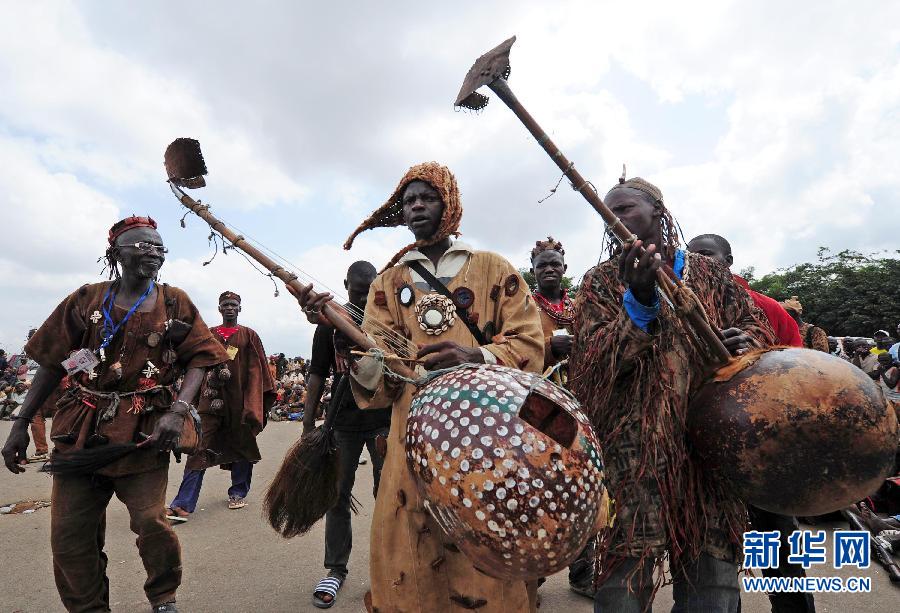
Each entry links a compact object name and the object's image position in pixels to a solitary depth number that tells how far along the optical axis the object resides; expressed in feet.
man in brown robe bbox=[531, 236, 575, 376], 14.92
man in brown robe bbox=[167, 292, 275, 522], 20.22
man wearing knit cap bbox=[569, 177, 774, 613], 7.50
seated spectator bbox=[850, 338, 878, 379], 34.37
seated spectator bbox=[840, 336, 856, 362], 44.89
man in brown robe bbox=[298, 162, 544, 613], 7.45
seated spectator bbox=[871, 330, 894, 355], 39.50
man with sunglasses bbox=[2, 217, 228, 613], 10.24
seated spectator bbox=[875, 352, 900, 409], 28.66
